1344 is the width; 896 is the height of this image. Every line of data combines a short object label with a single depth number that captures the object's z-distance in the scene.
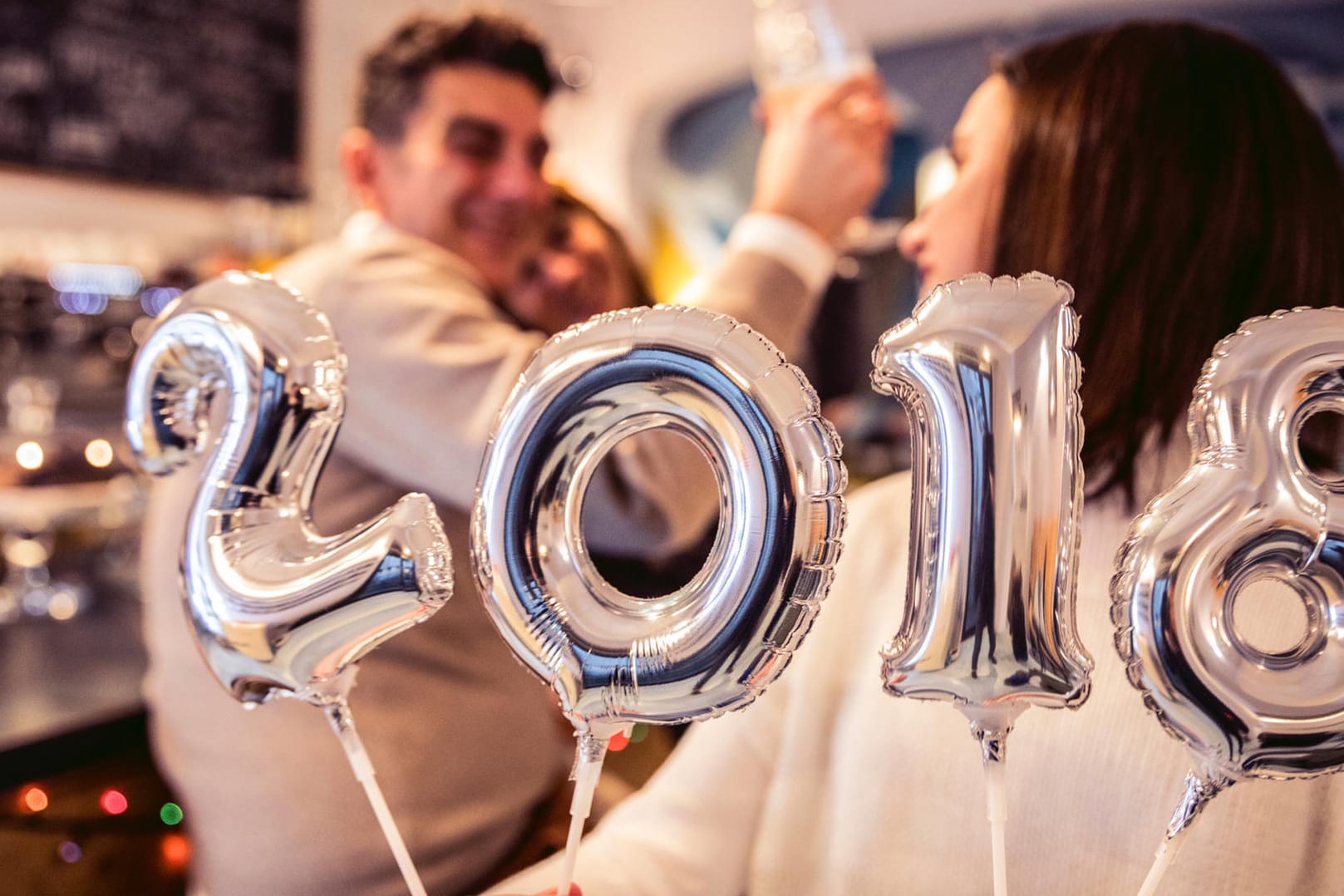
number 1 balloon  0.30
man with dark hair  0.82
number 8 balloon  0.31
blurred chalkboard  2.05
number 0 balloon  0.32
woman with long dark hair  0.54
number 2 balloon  0.35
